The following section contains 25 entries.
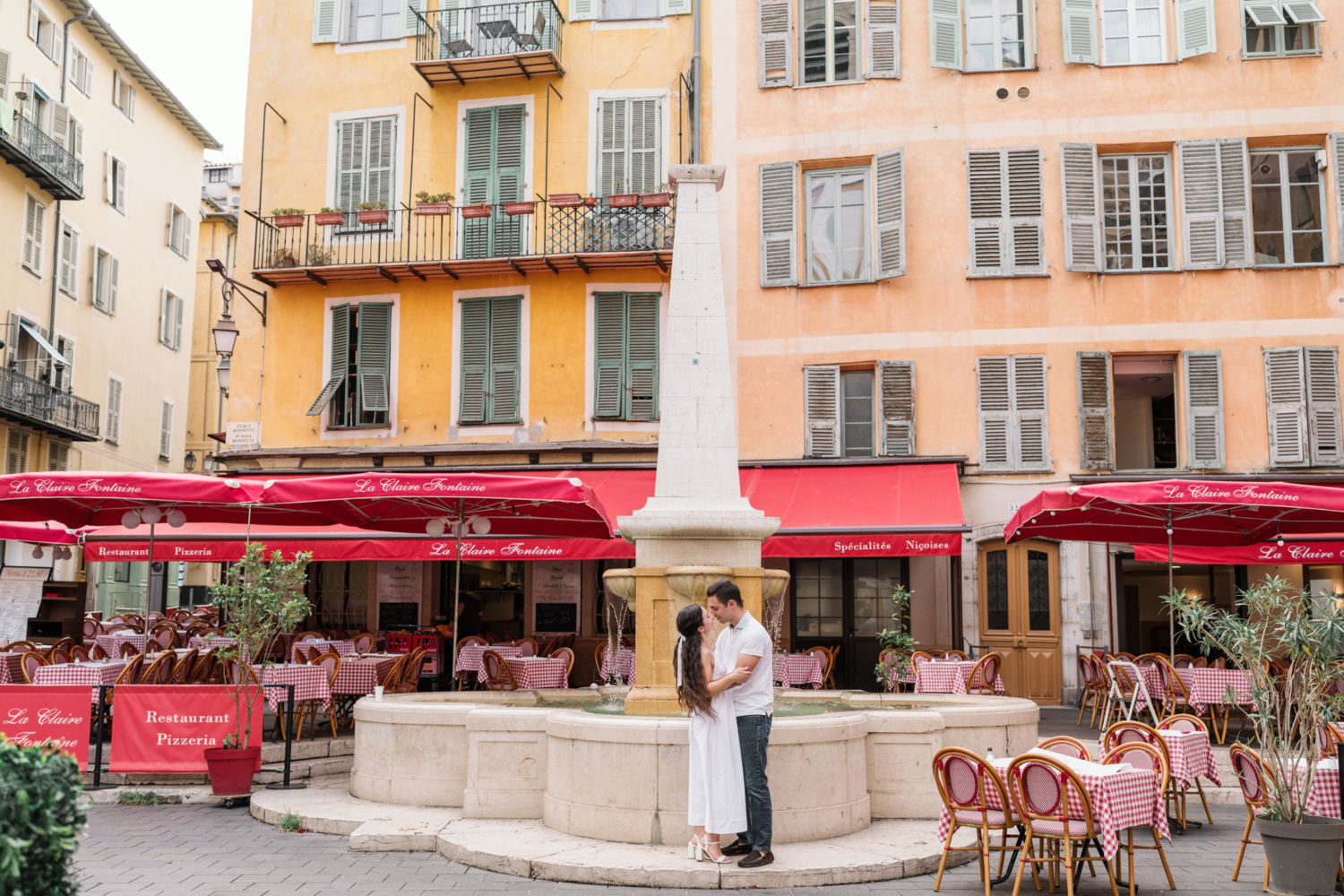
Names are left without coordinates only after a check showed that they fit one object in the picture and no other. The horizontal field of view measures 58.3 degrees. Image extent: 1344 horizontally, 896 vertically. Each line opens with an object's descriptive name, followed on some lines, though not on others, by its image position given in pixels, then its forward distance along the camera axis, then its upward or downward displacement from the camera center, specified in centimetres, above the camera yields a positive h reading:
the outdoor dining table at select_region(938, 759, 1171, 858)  616 -112
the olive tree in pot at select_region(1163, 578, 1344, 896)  634 -70
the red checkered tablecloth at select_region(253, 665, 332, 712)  1136 -88
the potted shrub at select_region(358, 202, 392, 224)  1919 +589
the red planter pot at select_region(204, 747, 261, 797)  916 -140
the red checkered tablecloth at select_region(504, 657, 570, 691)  1373 -97
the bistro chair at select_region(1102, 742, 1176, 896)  680 -98
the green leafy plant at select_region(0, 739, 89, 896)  331 -67
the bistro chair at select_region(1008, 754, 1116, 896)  617 -110
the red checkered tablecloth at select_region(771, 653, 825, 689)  1462 -98
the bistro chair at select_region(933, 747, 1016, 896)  647 -112
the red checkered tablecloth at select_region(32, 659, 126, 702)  1147 -86
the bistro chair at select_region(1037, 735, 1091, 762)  710 -95
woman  670 -84
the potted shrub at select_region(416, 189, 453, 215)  1900 +602
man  679 -65
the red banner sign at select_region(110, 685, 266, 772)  951 -110
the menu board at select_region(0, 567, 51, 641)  1664 -19
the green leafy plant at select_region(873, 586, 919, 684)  1388 -73
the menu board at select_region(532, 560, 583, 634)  1881 -16
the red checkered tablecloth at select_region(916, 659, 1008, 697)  1356 -98
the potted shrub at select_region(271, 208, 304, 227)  1930 +585
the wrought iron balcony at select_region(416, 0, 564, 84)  1930 +886
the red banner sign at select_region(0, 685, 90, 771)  923 -98
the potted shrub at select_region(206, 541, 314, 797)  920 -29
